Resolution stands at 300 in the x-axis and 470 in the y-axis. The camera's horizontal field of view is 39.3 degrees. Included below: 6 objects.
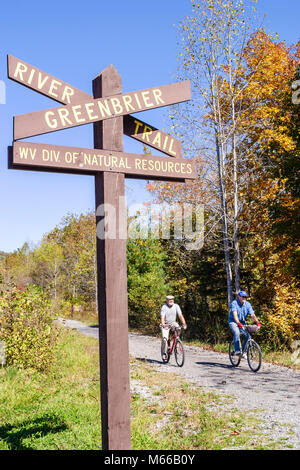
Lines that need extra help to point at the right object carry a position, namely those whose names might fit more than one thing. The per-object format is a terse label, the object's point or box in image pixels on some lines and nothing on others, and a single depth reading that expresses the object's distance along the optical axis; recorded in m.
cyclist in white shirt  10.80
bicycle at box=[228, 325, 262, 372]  9.62
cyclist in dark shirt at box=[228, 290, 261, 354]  10.03
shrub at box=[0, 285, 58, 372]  8.71
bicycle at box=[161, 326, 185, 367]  10.73
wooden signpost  3.69
